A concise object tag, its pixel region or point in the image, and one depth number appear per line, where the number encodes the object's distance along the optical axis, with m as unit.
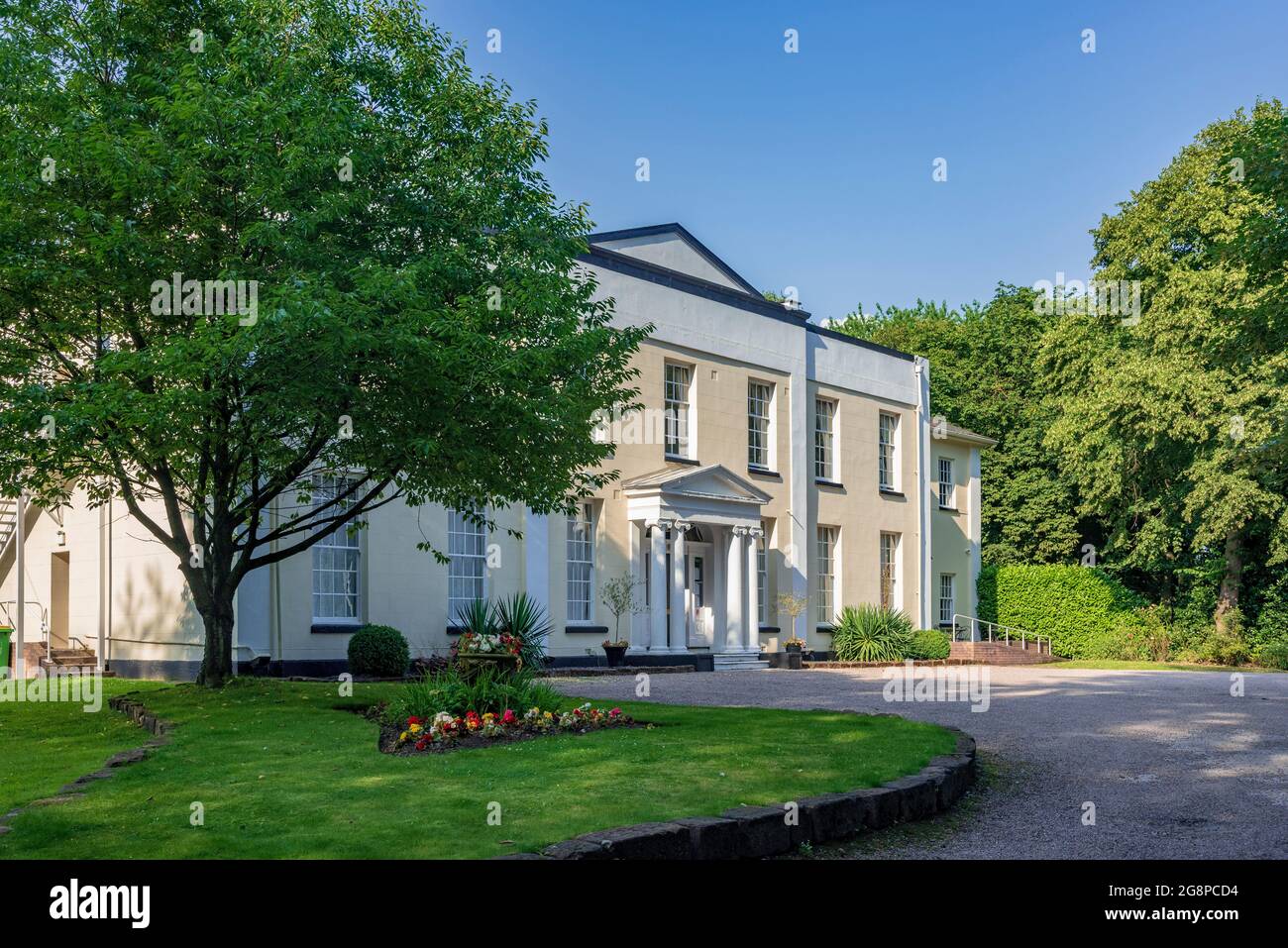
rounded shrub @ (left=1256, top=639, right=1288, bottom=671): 32.47
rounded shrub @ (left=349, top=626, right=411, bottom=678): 19.80
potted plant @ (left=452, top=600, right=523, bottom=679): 12.66
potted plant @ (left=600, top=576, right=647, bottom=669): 25.25
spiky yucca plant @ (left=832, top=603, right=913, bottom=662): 30.56
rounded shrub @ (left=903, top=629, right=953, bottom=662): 31.50
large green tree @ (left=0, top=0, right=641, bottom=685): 12.25
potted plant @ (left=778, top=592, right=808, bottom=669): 28.34
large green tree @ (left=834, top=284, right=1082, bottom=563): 43.06
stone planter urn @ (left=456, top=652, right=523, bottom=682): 12.65
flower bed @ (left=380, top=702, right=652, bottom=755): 10.31
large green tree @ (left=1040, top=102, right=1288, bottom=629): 31.42
